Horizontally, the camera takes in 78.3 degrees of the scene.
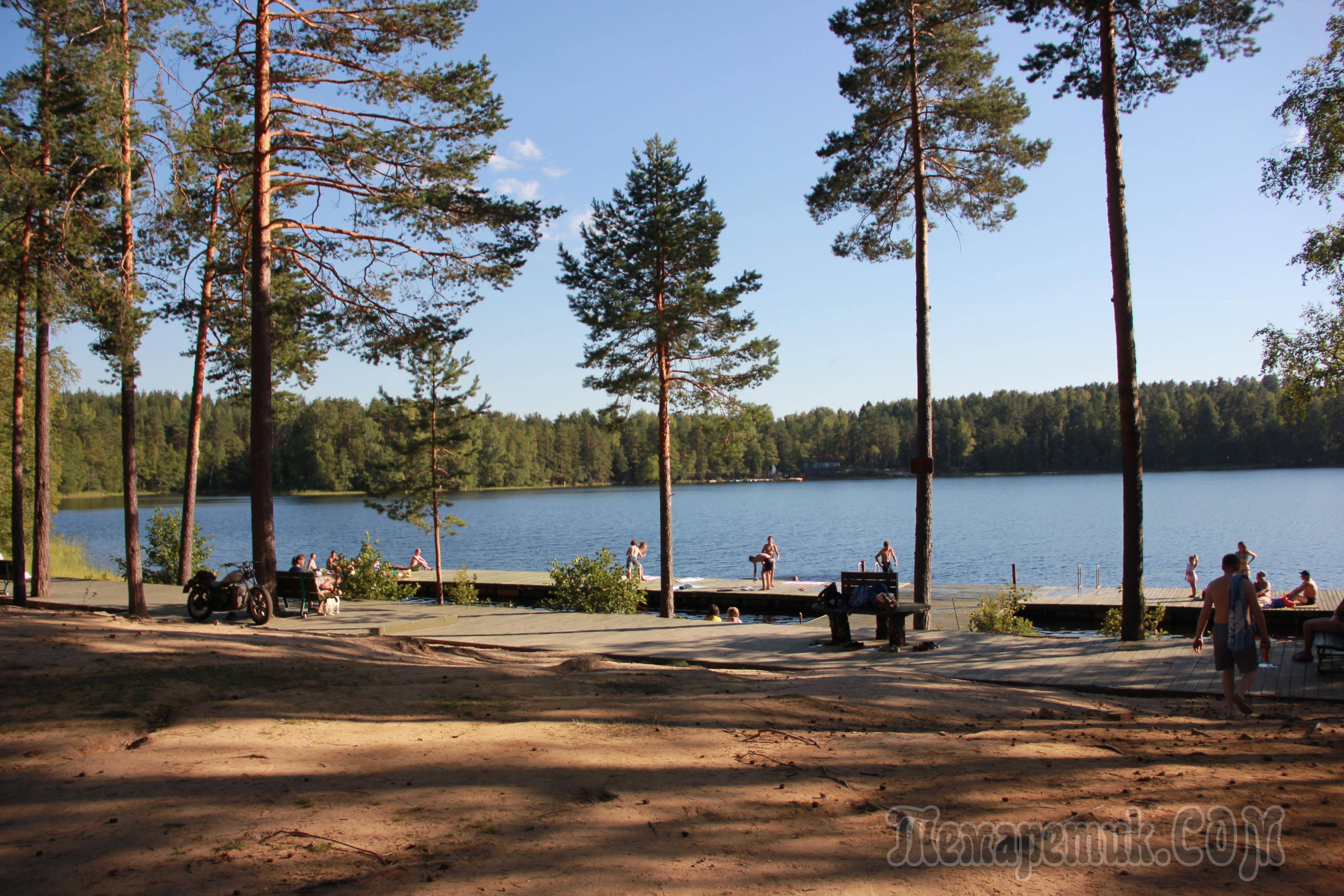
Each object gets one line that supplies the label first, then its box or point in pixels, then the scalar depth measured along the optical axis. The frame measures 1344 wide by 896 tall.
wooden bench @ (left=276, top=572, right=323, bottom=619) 15.21
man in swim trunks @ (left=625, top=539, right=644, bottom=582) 24.28
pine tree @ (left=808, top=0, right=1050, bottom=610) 14.27
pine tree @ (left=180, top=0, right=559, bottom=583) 12.41
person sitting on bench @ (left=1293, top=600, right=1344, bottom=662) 8.69
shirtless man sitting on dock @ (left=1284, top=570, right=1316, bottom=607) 17.05
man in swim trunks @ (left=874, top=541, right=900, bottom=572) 22.06
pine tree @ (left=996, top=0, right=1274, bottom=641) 11.23
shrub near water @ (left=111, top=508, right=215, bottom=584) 24.59
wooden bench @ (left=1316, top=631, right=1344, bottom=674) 8.66
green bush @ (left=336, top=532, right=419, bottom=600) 20.11
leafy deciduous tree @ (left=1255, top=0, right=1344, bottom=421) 13.57
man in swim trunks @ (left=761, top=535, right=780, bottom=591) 24.67
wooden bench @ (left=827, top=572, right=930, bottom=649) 11.03
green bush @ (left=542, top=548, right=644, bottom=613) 18.88
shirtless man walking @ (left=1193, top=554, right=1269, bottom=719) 7.18
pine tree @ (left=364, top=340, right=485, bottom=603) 27.56
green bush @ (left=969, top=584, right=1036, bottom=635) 14.30
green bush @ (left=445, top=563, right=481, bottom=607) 20.36
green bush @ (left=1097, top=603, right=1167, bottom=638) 12.54
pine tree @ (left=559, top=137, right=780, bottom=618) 18.39
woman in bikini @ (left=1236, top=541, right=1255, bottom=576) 15.77
